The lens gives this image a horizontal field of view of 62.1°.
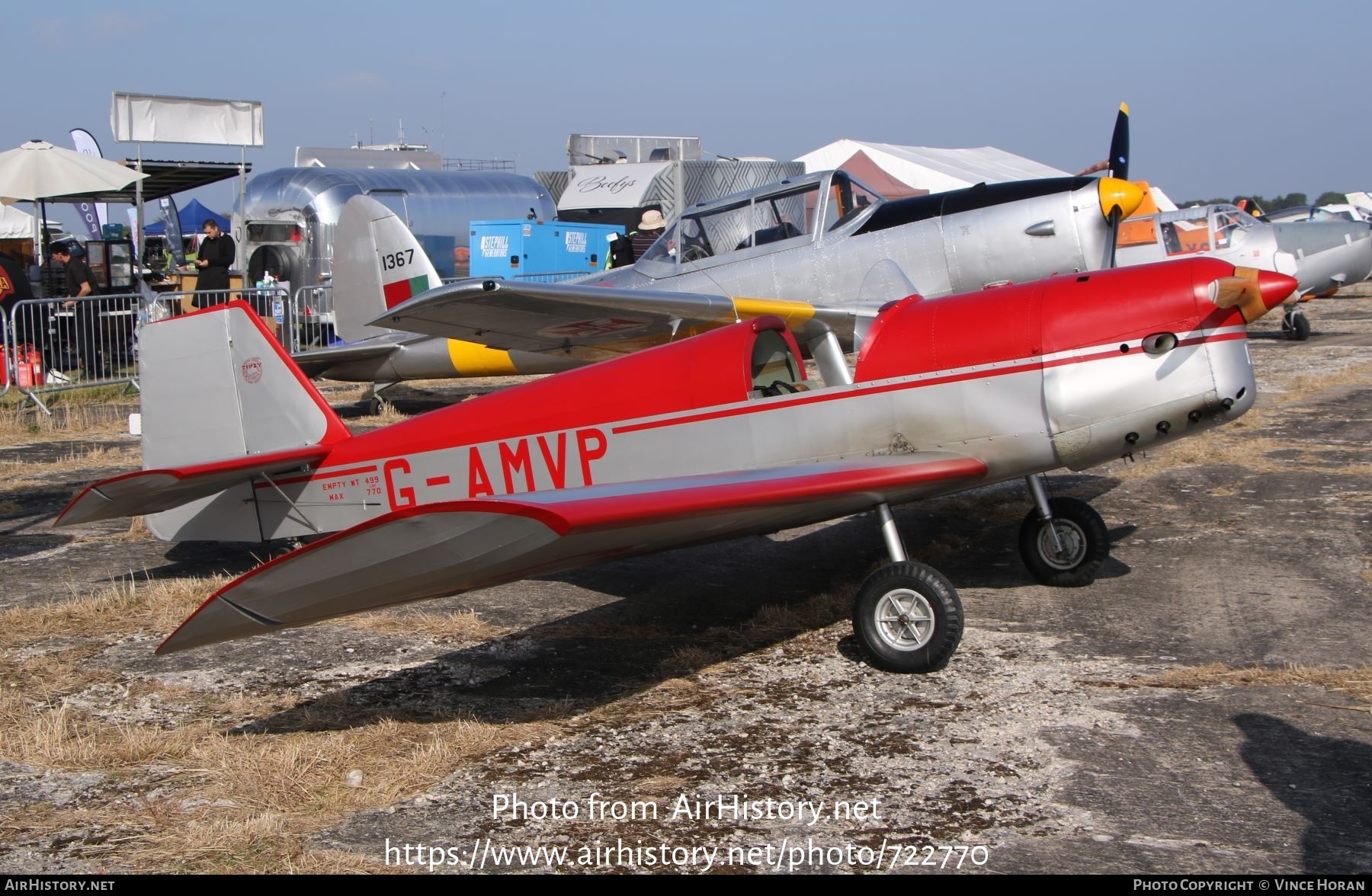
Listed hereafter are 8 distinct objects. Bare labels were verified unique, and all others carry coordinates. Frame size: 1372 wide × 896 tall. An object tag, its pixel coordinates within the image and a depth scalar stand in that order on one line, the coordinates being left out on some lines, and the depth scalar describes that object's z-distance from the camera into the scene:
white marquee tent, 33.00
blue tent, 34.31
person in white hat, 15.08
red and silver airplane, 4.72
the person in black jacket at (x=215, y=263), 15.81
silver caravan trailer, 21.30
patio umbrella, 15.50
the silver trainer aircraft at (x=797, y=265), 8.00
